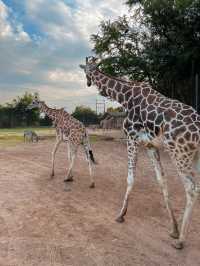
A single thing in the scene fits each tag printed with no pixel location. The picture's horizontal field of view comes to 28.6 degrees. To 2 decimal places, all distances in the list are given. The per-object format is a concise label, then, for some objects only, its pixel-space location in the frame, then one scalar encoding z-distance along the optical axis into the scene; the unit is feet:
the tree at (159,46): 57.00
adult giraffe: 17.33
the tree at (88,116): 140.03
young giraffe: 30.07
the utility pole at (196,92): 49.75
